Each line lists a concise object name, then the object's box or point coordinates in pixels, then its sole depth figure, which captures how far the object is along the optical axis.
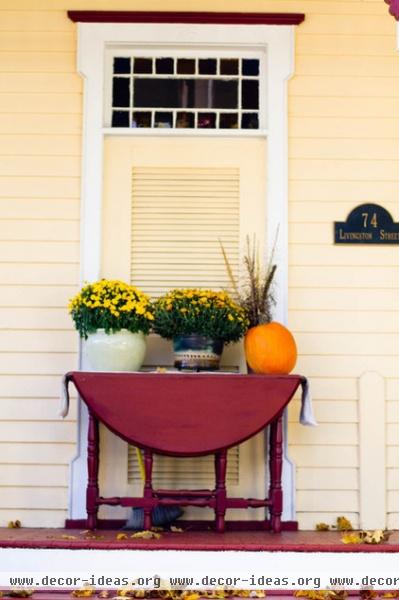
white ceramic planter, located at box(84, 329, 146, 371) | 5.43
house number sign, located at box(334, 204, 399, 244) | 5.89
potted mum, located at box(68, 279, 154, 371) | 5.42
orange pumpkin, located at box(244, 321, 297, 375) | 5.43
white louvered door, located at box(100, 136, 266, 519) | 5.93
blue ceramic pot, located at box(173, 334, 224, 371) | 5.49
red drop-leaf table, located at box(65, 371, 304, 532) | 5.26
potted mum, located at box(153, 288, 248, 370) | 5.50
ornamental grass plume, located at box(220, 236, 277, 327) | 5.68
